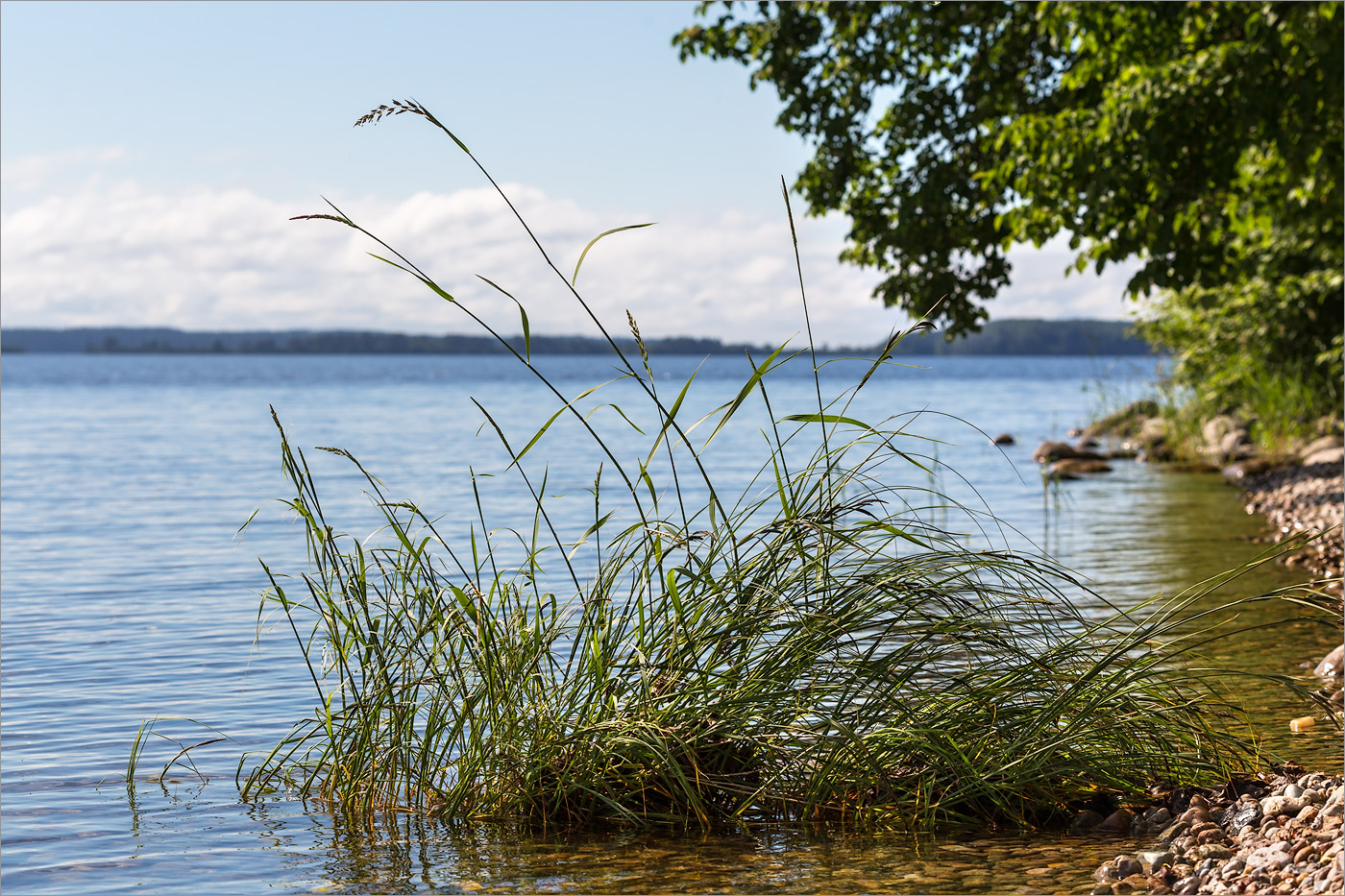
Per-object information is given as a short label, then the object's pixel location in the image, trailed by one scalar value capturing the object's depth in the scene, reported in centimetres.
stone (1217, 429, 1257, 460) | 1930
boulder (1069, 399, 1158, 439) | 2552
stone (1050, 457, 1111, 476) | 2038
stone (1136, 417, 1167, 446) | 2297
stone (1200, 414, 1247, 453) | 2059
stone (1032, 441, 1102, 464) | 2261
